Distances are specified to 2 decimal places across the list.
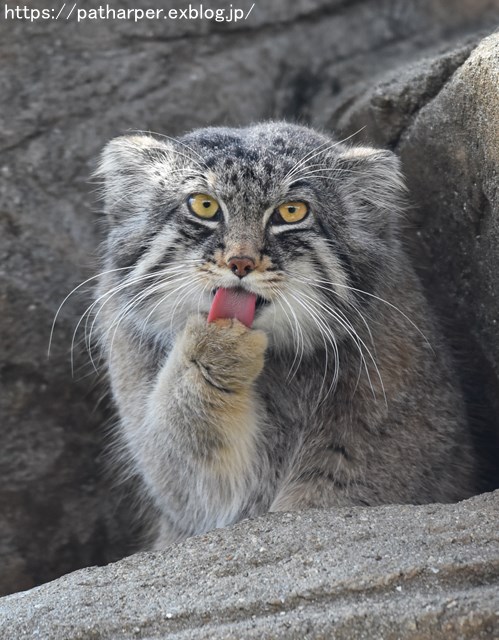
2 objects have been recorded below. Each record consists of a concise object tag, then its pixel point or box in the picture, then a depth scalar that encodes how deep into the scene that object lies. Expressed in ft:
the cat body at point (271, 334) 23.82
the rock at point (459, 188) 25.72
